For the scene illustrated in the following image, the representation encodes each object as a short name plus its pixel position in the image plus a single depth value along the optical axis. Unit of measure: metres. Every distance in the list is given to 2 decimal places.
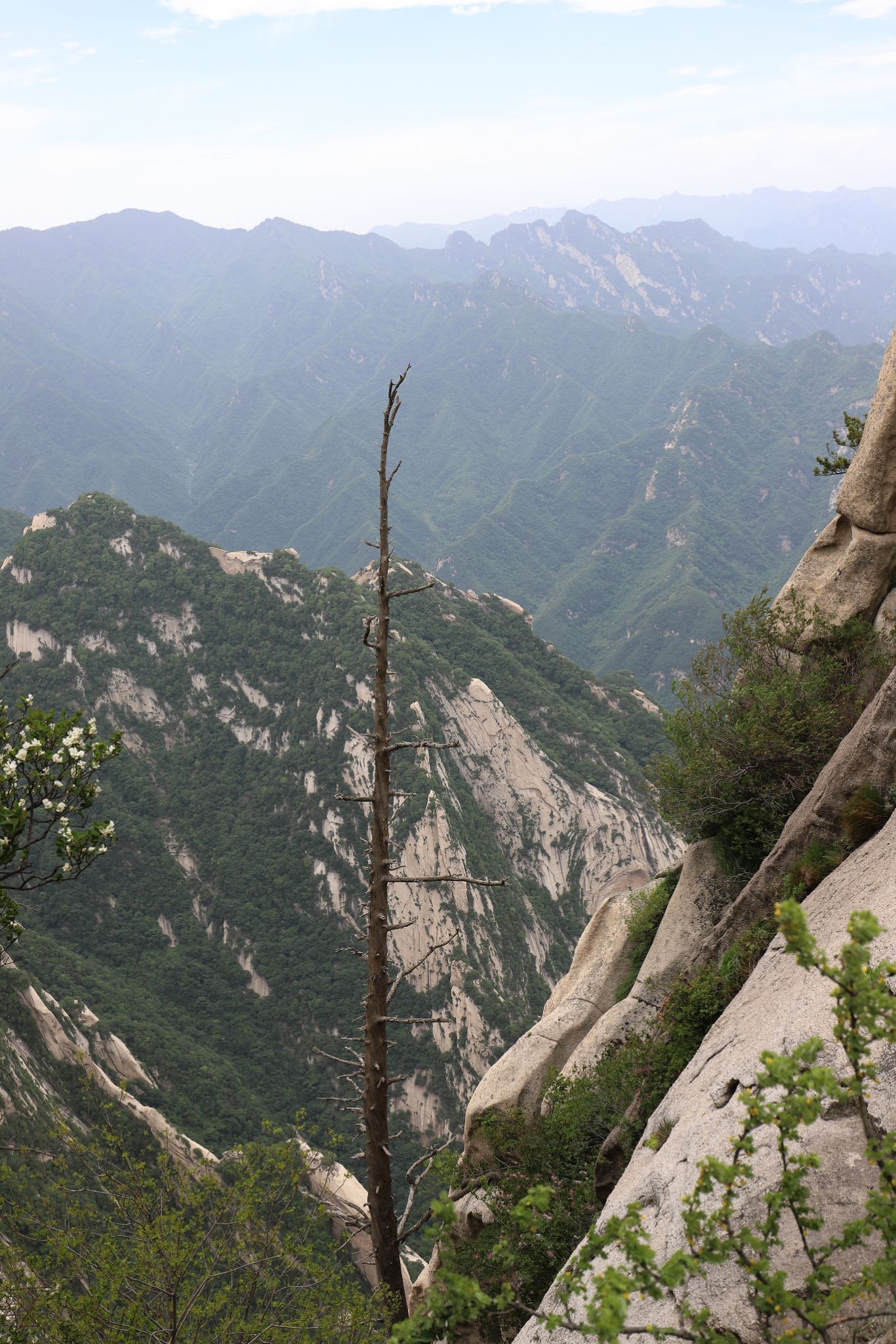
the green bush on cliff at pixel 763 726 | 20.23
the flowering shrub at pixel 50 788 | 12.24
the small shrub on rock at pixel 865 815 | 15.20
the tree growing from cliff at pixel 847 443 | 25.55
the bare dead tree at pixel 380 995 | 14.36
